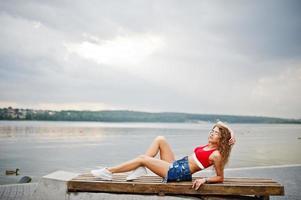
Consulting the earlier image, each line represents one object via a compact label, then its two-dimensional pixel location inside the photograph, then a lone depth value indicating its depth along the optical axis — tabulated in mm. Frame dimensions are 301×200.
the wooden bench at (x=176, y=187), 4480
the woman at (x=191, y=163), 4758
